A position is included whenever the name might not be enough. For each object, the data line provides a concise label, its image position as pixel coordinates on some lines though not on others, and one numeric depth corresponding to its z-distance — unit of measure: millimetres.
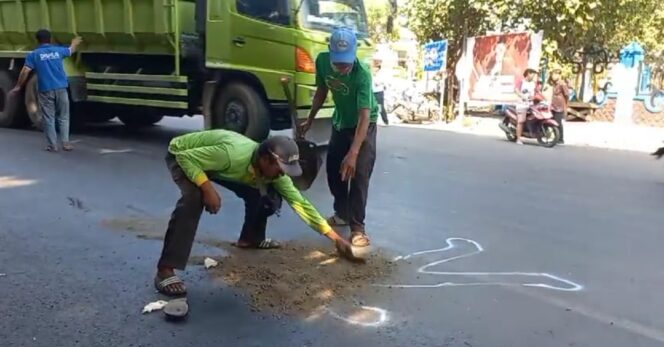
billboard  14828
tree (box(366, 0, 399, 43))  26416
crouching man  3334
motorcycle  11461
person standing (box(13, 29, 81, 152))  8023
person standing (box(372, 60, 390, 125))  10062
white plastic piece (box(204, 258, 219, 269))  3945
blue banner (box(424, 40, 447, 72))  16141
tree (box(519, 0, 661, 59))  15172
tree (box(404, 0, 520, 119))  16188
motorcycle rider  11758
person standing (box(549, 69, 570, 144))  11951
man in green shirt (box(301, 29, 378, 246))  4336
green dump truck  8008
